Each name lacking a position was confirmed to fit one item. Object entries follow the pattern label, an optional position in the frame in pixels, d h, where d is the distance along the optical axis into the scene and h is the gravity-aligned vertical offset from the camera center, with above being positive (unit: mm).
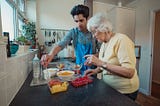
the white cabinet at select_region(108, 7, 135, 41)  2719 +639
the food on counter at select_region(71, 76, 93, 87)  922 -254
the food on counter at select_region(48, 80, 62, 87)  858 -241
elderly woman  832 -68
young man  1346 +83
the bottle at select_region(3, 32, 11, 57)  759 +1
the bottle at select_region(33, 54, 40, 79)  1149 -192
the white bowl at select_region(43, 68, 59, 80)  1113 -226
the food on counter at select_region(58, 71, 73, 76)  1127 -227
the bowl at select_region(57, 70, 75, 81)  1087 -236
